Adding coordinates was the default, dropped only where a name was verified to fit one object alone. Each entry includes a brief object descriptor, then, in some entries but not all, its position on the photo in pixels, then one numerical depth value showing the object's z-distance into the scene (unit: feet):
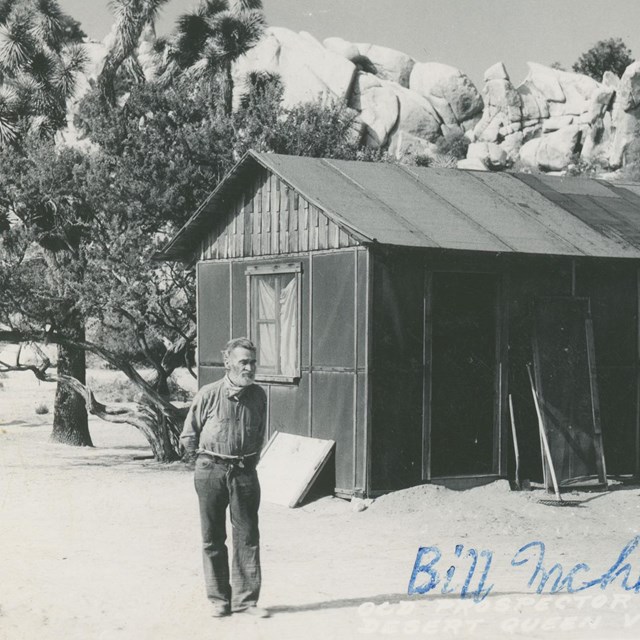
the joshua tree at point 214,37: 84.58
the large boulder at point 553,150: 214.48
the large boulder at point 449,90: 246.68
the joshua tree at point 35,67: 76.64
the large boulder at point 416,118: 231.30
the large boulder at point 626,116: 197.47
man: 22.98
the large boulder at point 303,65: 230.89
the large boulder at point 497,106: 232.90
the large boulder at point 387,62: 258.98
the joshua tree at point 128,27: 79.41
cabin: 40.70
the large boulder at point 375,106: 225.68
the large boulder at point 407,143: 220.64
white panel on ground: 41.34
